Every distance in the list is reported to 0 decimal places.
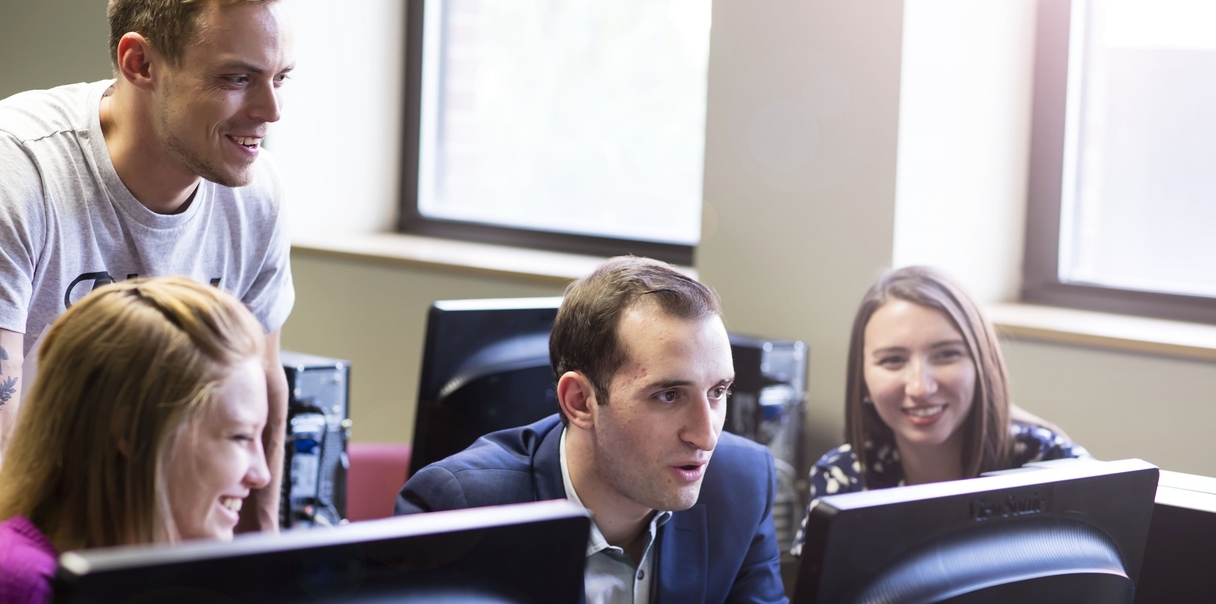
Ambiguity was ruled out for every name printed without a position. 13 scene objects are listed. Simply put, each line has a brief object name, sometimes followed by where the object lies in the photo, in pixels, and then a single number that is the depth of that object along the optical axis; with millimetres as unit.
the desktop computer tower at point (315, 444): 3133
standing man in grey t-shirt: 2824
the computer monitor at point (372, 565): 1721
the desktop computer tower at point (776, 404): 3406
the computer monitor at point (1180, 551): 2431
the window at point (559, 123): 4256
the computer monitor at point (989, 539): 2246
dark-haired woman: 3137
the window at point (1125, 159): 3563
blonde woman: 2366
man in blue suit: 2660
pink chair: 3381
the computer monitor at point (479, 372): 2749
